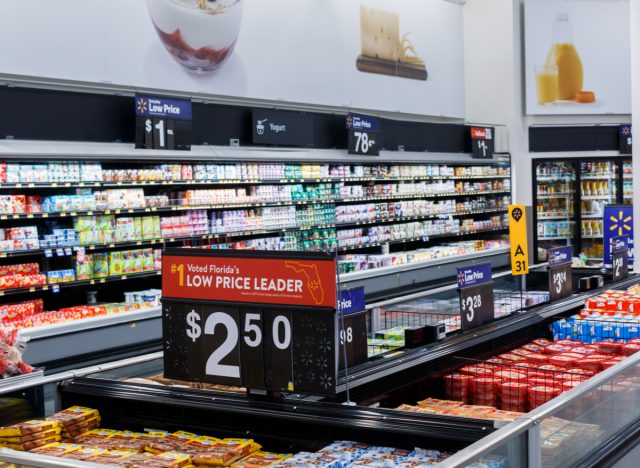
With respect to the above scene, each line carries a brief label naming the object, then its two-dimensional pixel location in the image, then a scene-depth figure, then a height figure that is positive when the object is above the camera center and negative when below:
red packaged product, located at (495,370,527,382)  4.08 -0.83
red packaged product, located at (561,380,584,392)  3.96 -0.85
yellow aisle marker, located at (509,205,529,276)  6.35 -0.26
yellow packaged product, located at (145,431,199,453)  2.90 -0.80
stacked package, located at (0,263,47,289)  7.22 -0.50
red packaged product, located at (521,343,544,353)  4.82 -0.82
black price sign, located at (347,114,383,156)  11.15 +1.03
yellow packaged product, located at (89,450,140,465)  2.73 -0.80
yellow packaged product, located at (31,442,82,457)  2.85 -0.79
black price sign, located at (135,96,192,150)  8.17 +0.92
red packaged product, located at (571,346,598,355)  4.64 -0.81
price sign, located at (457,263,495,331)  4.57 -0.49
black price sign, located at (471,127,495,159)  14.02 +1.10
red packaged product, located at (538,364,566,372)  4.26 -0.83
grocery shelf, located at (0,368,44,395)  3.35 -0.68
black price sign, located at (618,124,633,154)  15.62 +1.20
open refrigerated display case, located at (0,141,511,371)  7.41 -0.10
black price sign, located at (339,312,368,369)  3.73 -0.57
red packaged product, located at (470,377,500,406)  4.03 -0.88
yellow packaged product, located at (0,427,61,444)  3.04 -0.79
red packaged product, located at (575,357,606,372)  4.32 -0.82
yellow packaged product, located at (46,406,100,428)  3.18 -0.76
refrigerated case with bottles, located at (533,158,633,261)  15.76 +0.16
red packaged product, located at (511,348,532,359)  4.69 -0.82
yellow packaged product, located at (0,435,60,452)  3.02 -0.81
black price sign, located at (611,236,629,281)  6.71 -0.48
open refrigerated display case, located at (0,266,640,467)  2.72 -0.73
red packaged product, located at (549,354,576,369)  4.37 -0.81
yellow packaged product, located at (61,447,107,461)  2.76 -0.79
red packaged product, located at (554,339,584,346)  4.96 -0.81
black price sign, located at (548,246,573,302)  5.66 -0.46
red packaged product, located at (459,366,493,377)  4.15 -0.81
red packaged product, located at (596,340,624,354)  4.68 -0.80
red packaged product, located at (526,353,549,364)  4.44 -0.82
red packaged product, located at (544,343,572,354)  4.70 -0.81
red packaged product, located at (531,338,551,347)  4.98 -0.82
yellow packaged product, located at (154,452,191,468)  2.68 -0.79
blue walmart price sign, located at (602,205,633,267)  8.91 -0.18
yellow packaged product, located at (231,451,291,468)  2.75 -0.82
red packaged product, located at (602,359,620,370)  4.27 -0.81
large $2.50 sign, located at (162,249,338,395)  2.82 -0.37
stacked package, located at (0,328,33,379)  3.82 -0.64
